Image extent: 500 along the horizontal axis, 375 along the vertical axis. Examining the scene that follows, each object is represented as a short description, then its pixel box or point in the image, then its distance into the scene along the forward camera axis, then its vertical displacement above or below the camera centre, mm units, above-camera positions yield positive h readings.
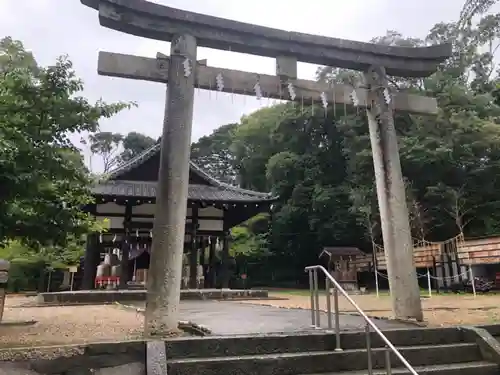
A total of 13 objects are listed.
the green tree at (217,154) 46775 +15581
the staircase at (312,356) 3982 -626
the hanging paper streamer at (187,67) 5836 +3082
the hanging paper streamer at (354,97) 7180 +3296
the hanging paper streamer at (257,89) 6574 +3134
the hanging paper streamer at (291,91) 6754 +3195
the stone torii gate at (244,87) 5297 +3159
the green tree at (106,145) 47334 +16459
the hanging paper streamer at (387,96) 7180 +3313
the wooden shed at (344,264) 21141 +1455
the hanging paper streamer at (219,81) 6233 +3086
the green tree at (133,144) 52406 +18410
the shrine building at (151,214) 15977 +3153
